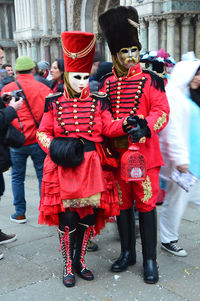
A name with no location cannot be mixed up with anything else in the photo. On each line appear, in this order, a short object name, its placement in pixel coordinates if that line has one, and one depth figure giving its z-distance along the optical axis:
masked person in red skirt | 2.69
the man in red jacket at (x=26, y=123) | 4.30
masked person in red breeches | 2.81
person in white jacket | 3.03
